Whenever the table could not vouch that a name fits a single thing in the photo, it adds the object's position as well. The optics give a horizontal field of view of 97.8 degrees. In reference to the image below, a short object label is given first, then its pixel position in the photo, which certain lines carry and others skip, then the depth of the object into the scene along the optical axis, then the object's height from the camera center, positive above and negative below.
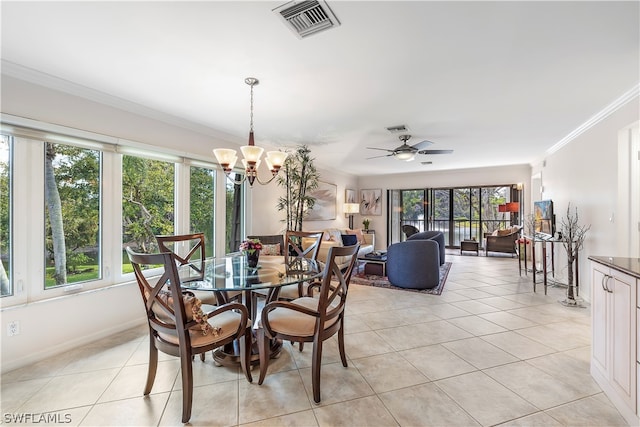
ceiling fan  4.25 +1.00
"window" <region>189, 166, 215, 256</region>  3.94 +0.15
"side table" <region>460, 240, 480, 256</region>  7.94 -0.91
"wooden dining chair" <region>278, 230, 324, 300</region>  2.81 -0.53
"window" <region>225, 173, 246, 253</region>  4.55 -0.03
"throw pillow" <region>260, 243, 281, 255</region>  4.41 -0.58
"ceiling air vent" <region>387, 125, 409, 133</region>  3.97 +1.23
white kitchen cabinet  1.64 -0.80
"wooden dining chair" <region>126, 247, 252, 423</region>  1.67 -0.73
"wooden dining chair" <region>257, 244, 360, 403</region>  1.91 -0.78
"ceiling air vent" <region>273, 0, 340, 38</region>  1.63 +1.22
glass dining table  2.04 -0.52
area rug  4.44 -1.21
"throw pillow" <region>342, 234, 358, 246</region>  7.03 -0.65
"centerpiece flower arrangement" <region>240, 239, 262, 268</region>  2.61 -0.35
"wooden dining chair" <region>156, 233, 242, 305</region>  2.43 -0.53
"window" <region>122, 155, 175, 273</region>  3.20 +0.14
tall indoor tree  5.15 +0.56
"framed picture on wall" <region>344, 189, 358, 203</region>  8.80 +0.57
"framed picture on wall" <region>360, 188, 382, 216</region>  9.36 +0.39
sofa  5.23 -0.64
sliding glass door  8.24 +0.08
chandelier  2.56 +0.53
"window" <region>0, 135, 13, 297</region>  2.32 -0.04
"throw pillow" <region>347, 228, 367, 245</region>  7.57 -0.55
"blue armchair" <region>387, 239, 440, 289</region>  4.46 -0.82
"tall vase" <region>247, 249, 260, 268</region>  2.63 -0.43
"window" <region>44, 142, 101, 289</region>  2.61 -0.01
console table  4.00 -0.71
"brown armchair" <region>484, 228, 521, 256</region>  7.16 -0.75
